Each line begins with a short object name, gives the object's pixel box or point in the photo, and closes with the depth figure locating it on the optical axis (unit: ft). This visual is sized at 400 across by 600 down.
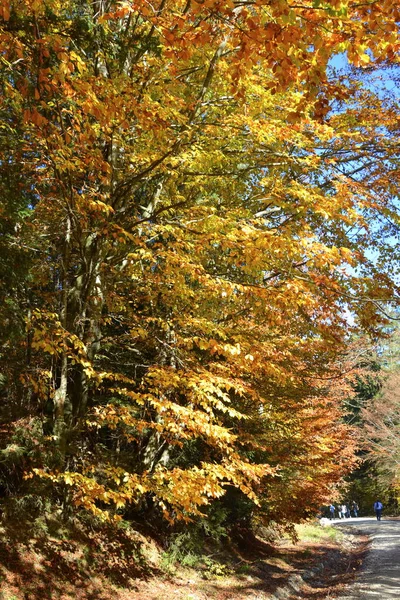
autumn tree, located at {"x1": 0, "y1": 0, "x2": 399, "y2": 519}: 17.47
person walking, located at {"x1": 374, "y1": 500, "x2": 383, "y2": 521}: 101.09
